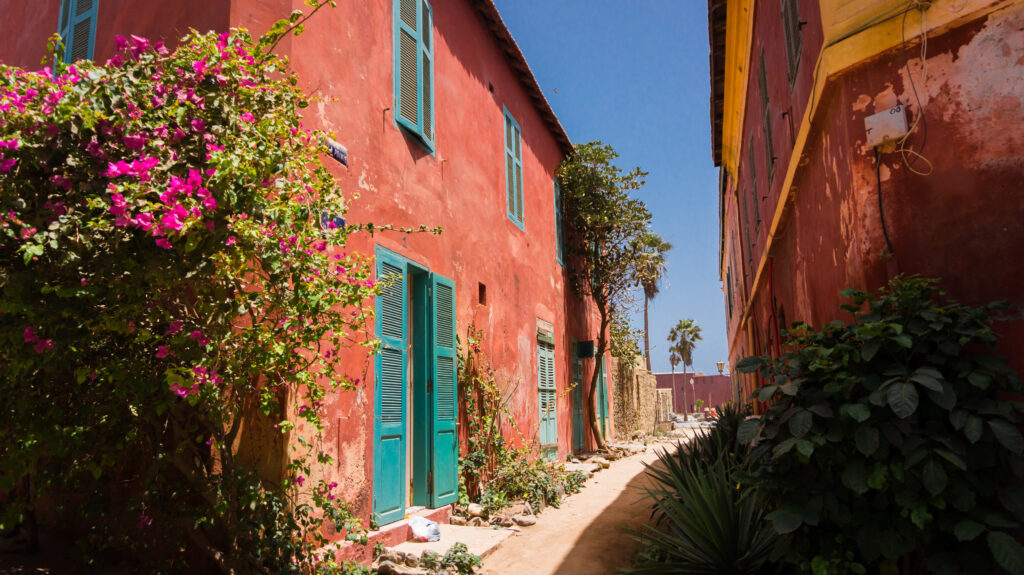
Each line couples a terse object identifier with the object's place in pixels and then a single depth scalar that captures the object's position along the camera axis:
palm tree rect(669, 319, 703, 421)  47.69
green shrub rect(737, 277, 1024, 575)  2.31
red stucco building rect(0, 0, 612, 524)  4.91
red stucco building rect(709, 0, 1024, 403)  2.71
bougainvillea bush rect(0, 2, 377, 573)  2.93
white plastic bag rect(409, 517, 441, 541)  5.35
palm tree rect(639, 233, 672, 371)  13.39
